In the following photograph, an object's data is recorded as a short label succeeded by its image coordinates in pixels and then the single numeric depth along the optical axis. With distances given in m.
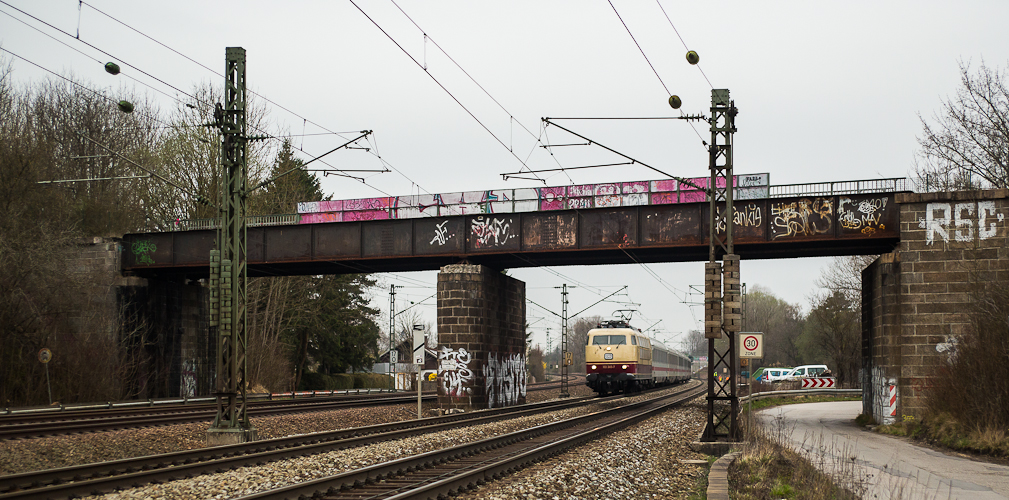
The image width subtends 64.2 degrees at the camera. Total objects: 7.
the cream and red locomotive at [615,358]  42.84
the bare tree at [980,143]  29.33
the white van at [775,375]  68.91
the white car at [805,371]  65.36
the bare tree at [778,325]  107.03
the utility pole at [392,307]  59.03
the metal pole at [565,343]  43.97
